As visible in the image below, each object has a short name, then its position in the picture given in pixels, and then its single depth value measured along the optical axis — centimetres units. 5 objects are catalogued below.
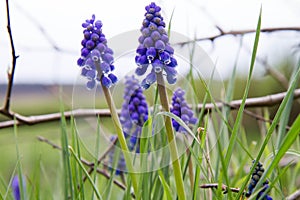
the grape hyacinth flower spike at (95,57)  42
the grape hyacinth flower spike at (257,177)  42
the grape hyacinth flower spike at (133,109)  56
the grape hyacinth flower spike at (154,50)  41
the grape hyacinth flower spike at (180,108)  49
